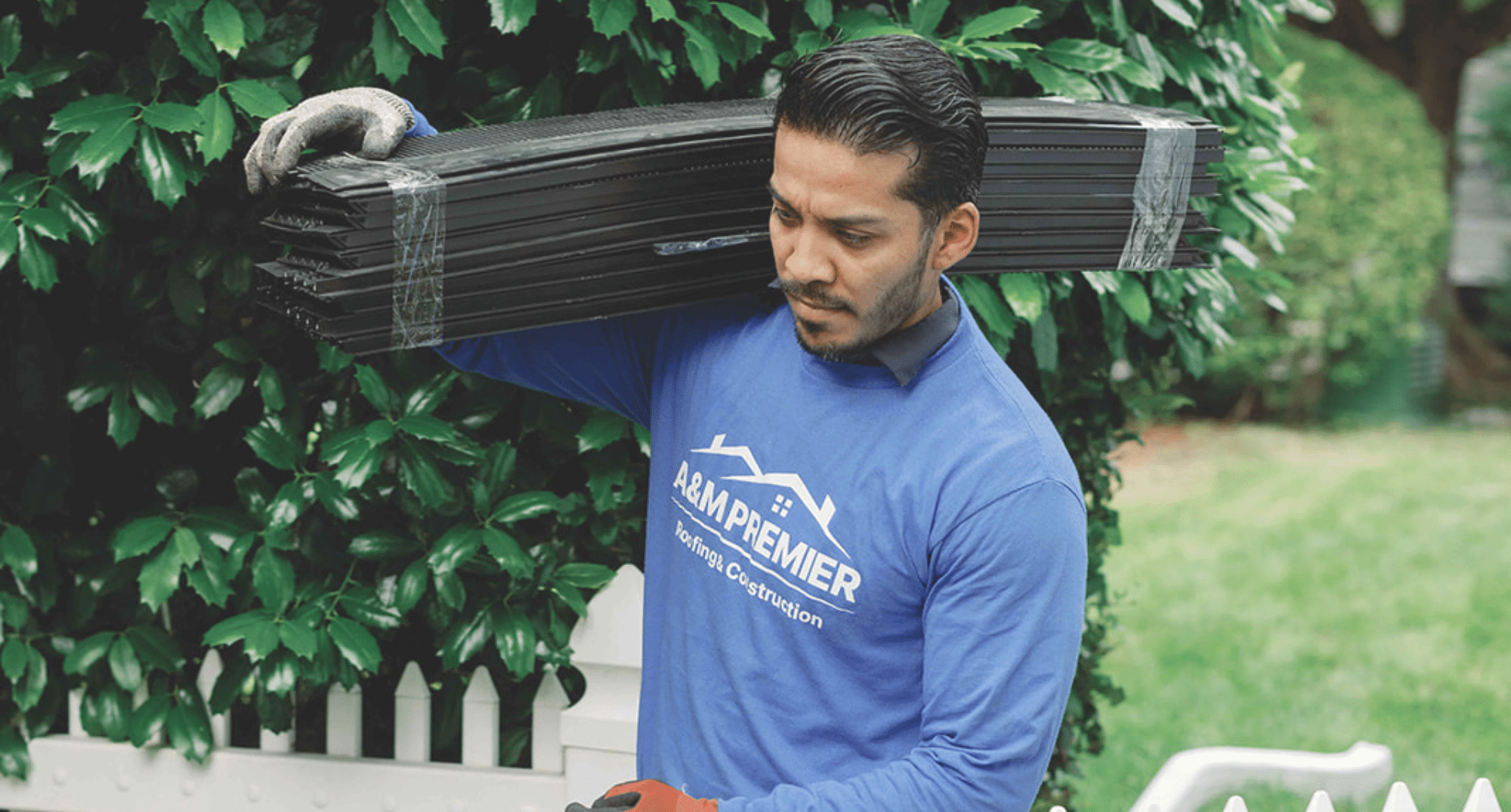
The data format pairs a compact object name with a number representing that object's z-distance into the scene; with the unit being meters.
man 3.33
